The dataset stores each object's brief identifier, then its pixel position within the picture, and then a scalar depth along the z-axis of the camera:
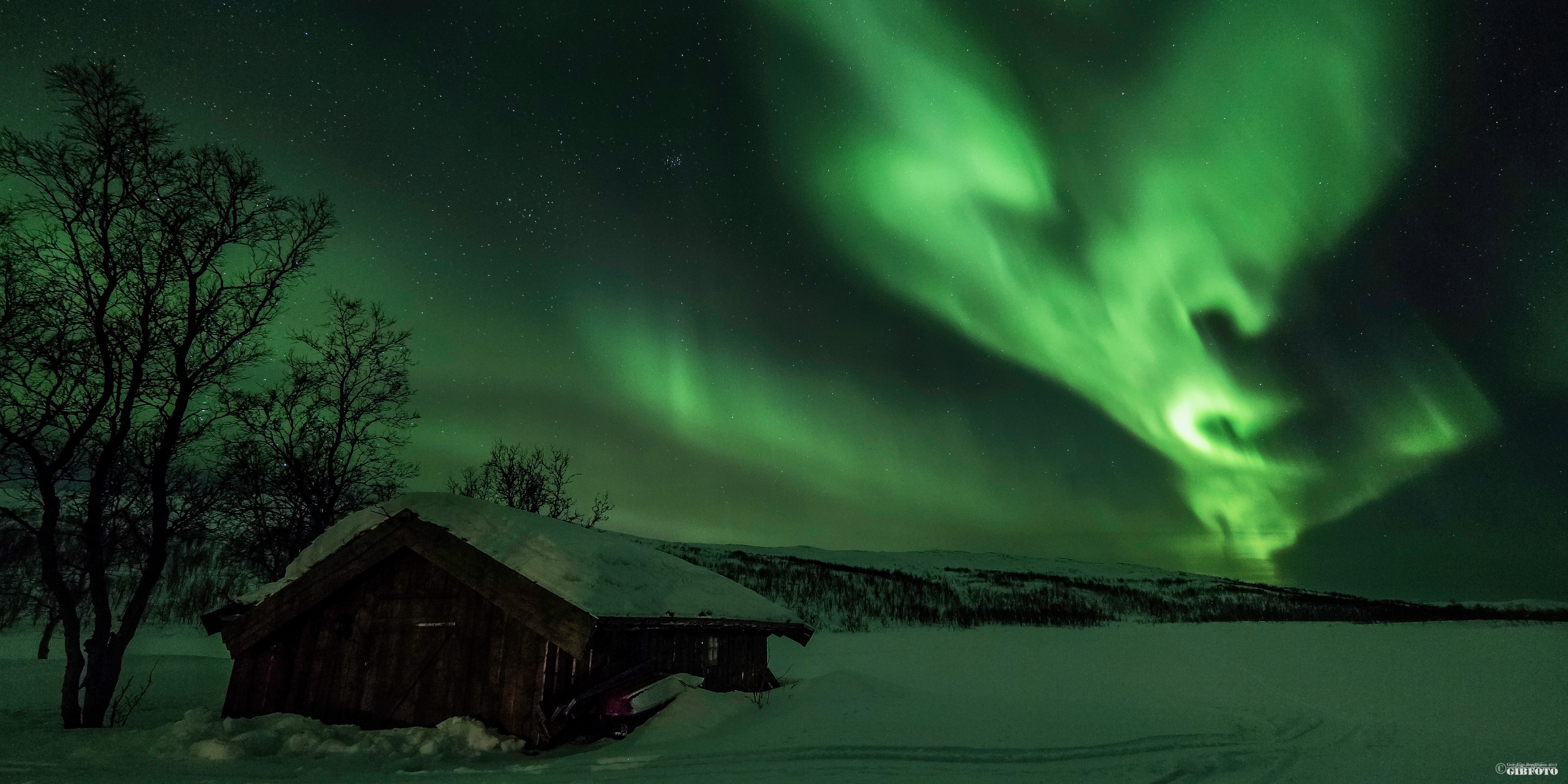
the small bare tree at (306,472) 19.84
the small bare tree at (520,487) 36.50
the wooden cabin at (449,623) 9.53
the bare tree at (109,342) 11.59
